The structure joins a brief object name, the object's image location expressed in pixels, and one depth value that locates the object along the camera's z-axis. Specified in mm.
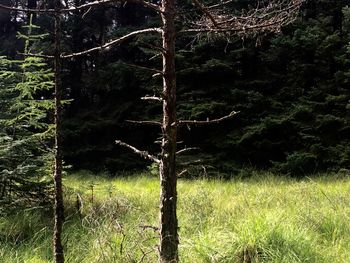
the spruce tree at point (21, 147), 6219
